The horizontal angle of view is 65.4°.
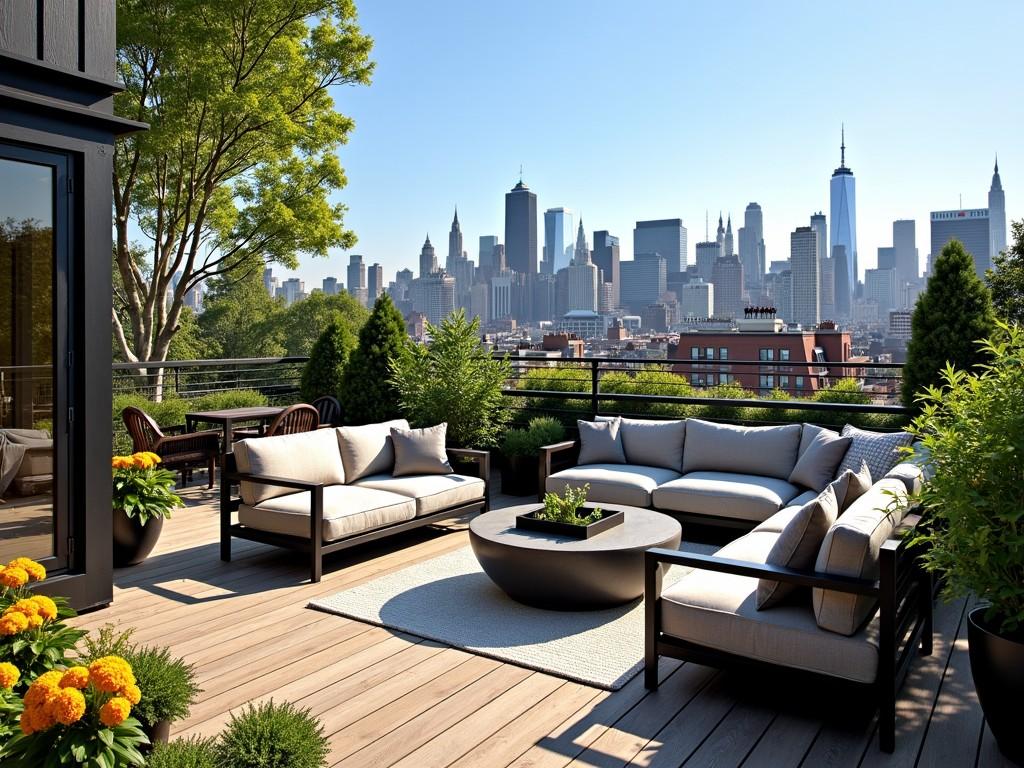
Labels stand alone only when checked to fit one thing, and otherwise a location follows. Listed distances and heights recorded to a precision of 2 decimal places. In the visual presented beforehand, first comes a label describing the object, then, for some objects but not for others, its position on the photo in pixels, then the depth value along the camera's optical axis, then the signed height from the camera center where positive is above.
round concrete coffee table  3.86 -0.90
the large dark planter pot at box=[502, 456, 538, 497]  7.03 -0.84
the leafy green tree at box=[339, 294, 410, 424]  7.95 +0.10
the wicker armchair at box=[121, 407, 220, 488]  6.42 -0.52
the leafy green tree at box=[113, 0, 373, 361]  11.75 +3.98
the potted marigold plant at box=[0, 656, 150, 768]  1.75 -0.75
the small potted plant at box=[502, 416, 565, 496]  7.01 -0.67
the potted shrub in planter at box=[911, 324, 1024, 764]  2.38 -0.44
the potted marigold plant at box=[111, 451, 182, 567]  4.80 -0.74
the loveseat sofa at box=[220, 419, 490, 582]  4.69 -0.72
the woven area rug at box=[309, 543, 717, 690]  3.39 -1.17
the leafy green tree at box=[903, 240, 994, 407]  5.60 +0.42
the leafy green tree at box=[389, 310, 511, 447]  7.07 -0.03
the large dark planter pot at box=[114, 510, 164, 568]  4.87 -0.96
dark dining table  7.30 -0.33
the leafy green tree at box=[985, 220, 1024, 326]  9.95 +1.29
